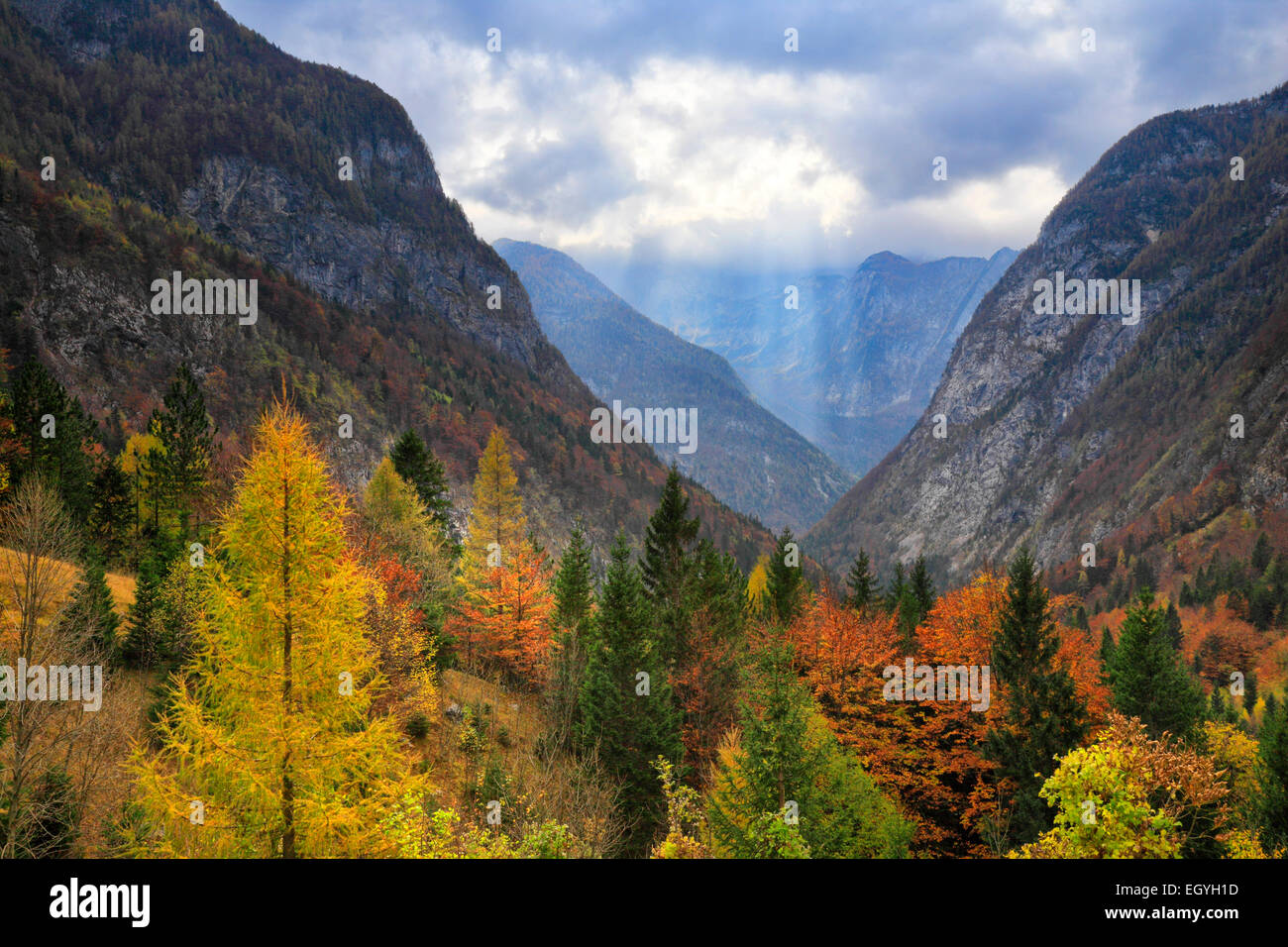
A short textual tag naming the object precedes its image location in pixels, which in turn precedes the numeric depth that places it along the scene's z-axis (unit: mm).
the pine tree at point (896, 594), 50419
